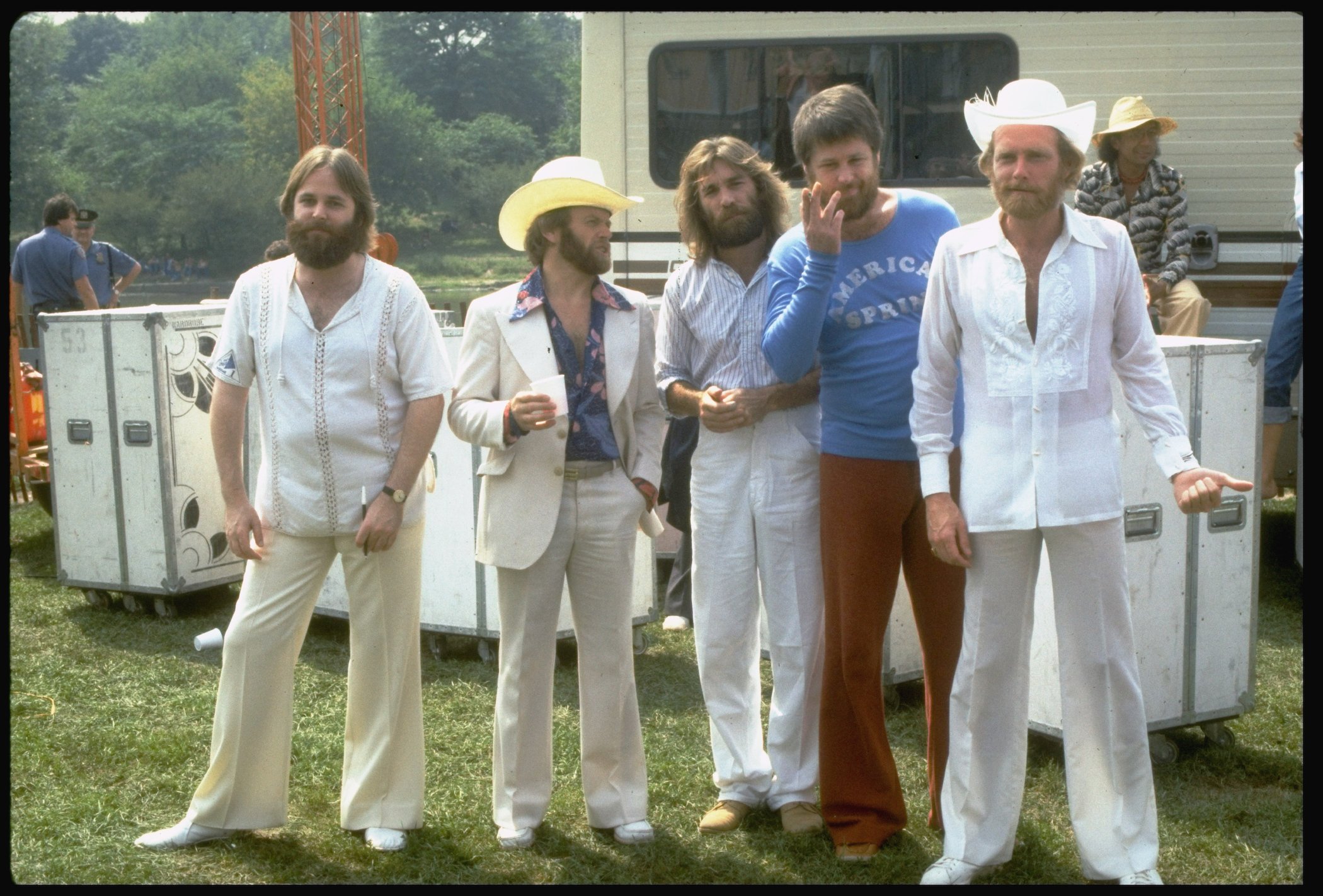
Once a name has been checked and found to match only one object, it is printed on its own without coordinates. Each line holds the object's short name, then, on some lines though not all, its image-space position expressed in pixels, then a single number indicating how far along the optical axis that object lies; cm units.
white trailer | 734
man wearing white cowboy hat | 331
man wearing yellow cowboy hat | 390
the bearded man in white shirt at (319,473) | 380
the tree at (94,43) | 8606
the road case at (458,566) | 587
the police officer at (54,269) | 1187
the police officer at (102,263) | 1345
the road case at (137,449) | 666
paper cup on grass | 553
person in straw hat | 705
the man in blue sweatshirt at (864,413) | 370
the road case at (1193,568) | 446
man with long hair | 398
